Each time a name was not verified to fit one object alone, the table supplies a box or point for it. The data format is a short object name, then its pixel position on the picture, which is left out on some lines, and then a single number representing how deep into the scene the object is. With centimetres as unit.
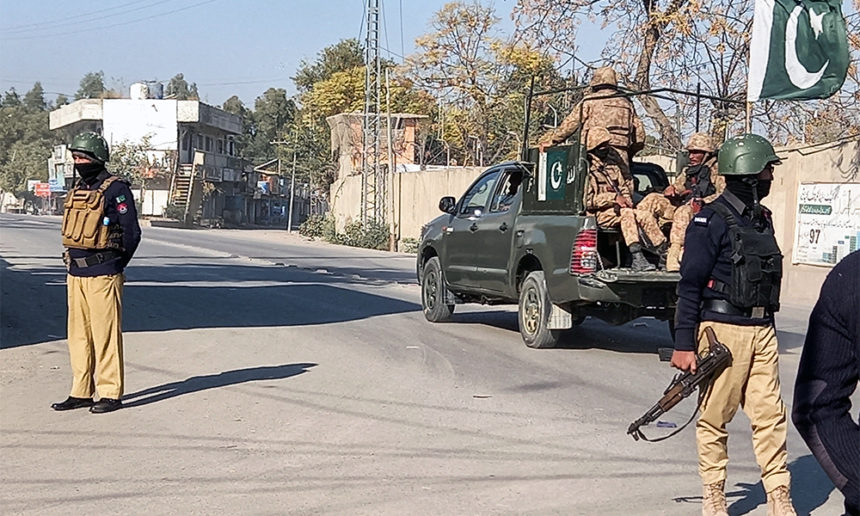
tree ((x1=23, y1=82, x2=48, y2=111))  15188
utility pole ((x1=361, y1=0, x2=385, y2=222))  3719
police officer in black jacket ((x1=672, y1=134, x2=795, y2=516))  501
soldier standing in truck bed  1077
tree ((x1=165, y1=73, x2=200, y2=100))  14323
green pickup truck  1021
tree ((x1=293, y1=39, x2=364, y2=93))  6919
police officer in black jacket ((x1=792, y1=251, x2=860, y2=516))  233
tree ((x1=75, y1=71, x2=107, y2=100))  15732
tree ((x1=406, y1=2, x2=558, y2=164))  4478
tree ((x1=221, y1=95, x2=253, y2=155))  10269
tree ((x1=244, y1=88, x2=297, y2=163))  9762
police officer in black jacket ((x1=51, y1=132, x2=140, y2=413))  747
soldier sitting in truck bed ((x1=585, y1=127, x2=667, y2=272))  1008
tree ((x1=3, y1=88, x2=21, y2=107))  13095
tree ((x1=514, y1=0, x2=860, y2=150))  2181
